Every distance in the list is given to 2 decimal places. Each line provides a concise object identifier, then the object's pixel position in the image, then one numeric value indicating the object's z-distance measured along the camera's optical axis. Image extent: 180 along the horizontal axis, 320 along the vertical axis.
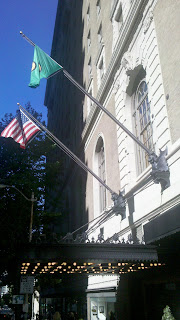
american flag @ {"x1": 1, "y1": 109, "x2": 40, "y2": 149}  15.23
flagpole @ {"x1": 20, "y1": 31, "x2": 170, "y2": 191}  11.25
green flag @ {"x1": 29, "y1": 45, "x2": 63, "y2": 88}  13.47
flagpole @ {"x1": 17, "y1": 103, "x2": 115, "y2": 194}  15.94
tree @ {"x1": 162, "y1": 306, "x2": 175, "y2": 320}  10.57
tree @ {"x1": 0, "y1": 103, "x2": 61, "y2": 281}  21.77
